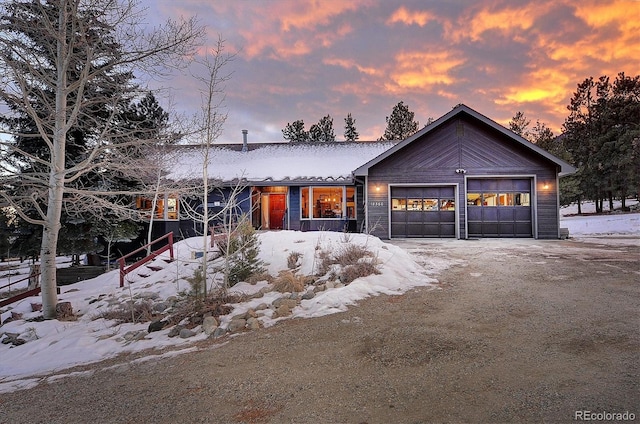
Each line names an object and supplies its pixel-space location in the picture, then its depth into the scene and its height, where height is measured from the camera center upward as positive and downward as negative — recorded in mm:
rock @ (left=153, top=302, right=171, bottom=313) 6648 -1863
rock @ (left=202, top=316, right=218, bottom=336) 4938 -1704
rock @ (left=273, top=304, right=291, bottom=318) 5320 -1606
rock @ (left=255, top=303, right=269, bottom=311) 5625 -1603
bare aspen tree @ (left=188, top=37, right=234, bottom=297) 7070 +2931
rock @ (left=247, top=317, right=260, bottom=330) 4942 -1670
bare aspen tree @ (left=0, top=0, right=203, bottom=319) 6492 +3439
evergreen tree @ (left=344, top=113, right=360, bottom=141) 38938 +9933
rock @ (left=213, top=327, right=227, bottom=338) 4820 -1742
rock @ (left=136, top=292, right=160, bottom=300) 7493 -1843
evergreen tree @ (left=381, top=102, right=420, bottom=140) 34812 +9680
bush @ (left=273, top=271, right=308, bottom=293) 6371 -1385
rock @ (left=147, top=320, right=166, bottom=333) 5473 -1855
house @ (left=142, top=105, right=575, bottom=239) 13703 +1043
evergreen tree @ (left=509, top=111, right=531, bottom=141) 33188 +8745
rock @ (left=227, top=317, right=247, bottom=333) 4937 -1682
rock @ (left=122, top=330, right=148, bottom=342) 5230 -1951
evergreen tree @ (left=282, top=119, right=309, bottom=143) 36000 +9151
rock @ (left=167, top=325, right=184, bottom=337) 5102 -1814
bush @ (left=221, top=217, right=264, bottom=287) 7156 -892
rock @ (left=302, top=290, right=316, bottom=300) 5959 -1501
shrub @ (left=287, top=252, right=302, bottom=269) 7928 -1121
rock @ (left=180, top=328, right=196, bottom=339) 4945 -1795
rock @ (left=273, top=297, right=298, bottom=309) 5606 -1544
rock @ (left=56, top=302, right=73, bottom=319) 7164 -2043
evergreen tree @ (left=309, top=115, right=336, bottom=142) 36406 +9352
